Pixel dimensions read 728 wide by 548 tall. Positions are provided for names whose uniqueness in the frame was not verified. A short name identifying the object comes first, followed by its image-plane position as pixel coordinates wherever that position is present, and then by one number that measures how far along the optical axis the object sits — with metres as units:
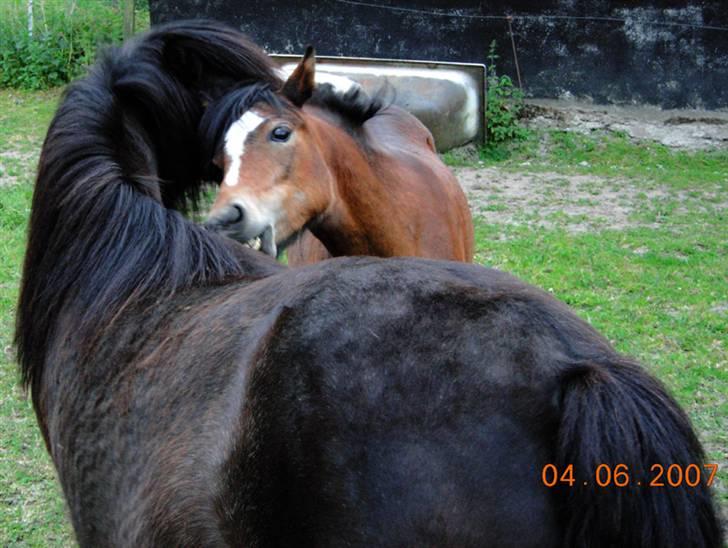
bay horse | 3.14
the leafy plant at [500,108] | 8.74
